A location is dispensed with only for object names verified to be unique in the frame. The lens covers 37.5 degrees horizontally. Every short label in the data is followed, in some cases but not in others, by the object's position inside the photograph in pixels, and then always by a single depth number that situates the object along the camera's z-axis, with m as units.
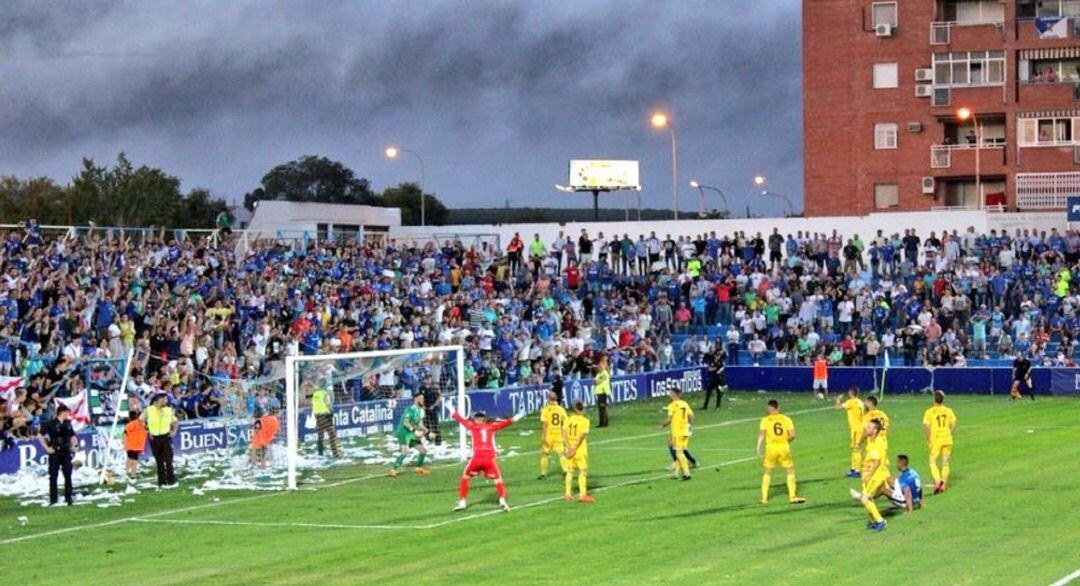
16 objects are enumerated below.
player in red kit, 27.73
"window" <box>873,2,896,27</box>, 82.38
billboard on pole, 95.12
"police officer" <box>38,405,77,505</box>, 30.16
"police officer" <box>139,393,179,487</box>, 32.75
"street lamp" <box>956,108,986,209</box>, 80.06
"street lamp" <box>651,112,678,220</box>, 77.12
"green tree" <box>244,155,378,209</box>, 138.50
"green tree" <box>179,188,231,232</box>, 112.79
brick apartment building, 79.56
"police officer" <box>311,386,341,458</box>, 36.91
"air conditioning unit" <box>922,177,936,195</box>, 81.94
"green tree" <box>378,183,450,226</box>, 136.12
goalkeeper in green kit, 34.81
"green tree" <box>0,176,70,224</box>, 103.81
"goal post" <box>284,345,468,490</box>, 37.03
